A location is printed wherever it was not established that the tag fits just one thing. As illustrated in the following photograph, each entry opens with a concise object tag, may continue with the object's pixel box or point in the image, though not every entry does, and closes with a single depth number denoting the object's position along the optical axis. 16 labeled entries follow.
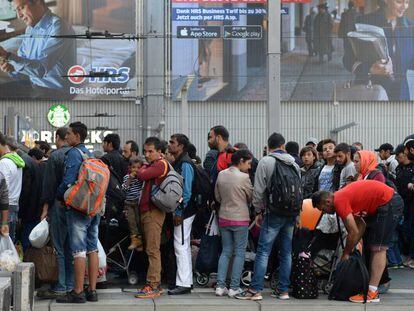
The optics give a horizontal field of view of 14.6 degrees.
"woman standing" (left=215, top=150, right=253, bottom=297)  18.52
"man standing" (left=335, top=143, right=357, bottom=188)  20.30
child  19.49
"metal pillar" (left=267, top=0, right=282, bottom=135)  21.45
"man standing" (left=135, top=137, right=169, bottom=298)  18.46
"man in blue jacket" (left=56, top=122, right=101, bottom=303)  17.38
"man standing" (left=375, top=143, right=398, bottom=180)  25.73
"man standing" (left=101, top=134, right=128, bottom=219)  20.25
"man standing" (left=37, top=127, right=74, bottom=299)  17.77
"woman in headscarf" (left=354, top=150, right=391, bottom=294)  19.29
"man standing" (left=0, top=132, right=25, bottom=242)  18.82
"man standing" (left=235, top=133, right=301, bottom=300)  18.25
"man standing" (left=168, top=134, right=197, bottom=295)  18.88
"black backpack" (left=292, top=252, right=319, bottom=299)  18.52
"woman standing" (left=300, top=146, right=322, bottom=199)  21.89
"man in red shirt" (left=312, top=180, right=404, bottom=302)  17.70
